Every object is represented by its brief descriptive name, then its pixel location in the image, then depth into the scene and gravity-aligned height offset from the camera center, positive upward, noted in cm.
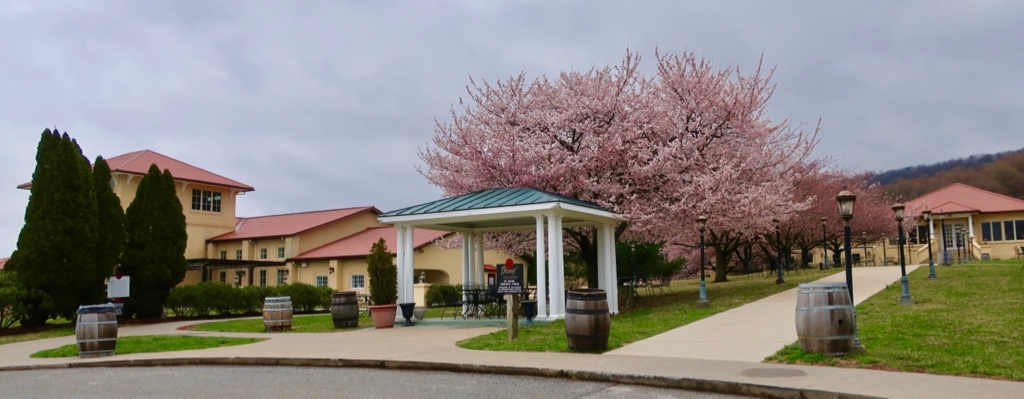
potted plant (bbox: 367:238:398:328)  1900 -21
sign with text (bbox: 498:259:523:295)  1619 -28
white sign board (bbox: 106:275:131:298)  2212 -33
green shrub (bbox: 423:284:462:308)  3212 -119
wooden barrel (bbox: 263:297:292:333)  1855 -104
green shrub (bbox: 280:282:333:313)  3001 -103
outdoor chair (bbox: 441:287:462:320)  2034 -82
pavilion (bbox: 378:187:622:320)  1708 +112
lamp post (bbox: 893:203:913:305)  1602 -43
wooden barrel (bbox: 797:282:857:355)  938 -73
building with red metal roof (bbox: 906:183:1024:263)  5019 +240
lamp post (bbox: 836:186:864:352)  1092 +73
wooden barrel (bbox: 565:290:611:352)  1107 -80
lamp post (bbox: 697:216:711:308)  1874 -77
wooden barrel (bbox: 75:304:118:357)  1334 -96
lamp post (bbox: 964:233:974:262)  4413 +43
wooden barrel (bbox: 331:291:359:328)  1877 -100
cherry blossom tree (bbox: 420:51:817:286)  2072 +326
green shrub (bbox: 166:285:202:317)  2694 -87
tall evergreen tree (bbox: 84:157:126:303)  2317 +132
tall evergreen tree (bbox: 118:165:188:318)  2575 +98
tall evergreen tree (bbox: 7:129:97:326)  2156 +118
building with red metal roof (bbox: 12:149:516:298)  3716 +159
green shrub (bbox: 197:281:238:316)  2762 -88
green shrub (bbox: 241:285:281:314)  2928 -95
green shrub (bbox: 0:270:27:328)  2077 -57
